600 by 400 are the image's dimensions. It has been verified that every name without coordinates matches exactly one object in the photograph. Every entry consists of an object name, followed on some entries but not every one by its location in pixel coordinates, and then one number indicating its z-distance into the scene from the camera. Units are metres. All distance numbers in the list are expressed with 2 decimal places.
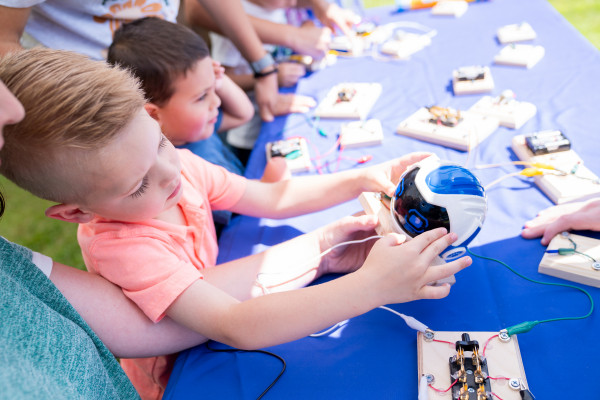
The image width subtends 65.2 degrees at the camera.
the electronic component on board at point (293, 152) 1.41
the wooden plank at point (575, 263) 0.86
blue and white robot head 0.80
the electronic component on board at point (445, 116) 1.36
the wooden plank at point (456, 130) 1.31
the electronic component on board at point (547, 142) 1.16
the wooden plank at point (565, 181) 1.04
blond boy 0.73
